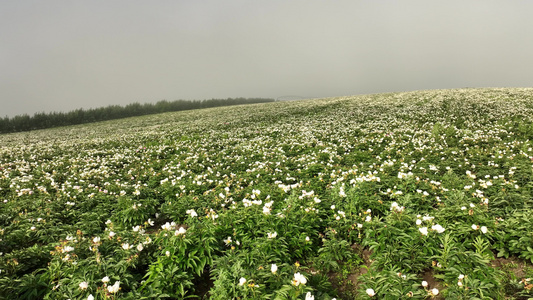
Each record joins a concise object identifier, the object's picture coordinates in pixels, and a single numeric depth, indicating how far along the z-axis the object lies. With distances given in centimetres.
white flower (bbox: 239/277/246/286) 352
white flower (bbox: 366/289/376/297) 355
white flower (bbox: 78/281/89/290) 369
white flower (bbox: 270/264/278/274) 375
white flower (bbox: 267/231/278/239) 485
